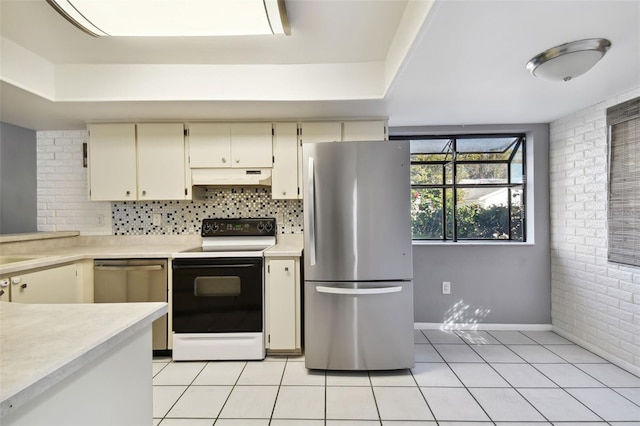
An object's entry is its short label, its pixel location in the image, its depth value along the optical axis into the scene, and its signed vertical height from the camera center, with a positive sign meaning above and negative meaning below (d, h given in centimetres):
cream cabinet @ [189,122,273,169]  276 +62
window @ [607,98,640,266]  222 +21
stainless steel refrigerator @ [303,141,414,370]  222 -26
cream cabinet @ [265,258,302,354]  249 -73
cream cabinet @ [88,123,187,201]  276 +49
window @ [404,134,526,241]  321 +24
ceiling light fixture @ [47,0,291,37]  145 +99
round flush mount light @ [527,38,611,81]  162 +83
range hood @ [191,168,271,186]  275 +34
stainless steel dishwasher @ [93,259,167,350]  245 -52
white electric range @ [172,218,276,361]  244 -73
